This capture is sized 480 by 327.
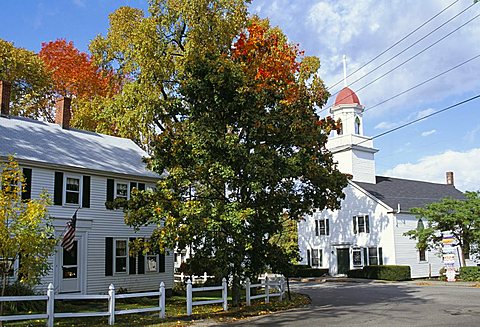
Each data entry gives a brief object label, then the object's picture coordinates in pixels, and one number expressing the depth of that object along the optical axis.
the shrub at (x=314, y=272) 45.38
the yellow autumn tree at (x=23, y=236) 13.31
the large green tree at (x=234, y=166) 17.47
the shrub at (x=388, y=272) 38.44
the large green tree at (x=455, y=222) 34.59
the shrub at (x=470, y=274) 34.12
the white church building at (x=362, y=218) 41.47
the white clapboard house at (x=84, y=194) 22.81
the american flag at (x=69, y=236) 20.67
